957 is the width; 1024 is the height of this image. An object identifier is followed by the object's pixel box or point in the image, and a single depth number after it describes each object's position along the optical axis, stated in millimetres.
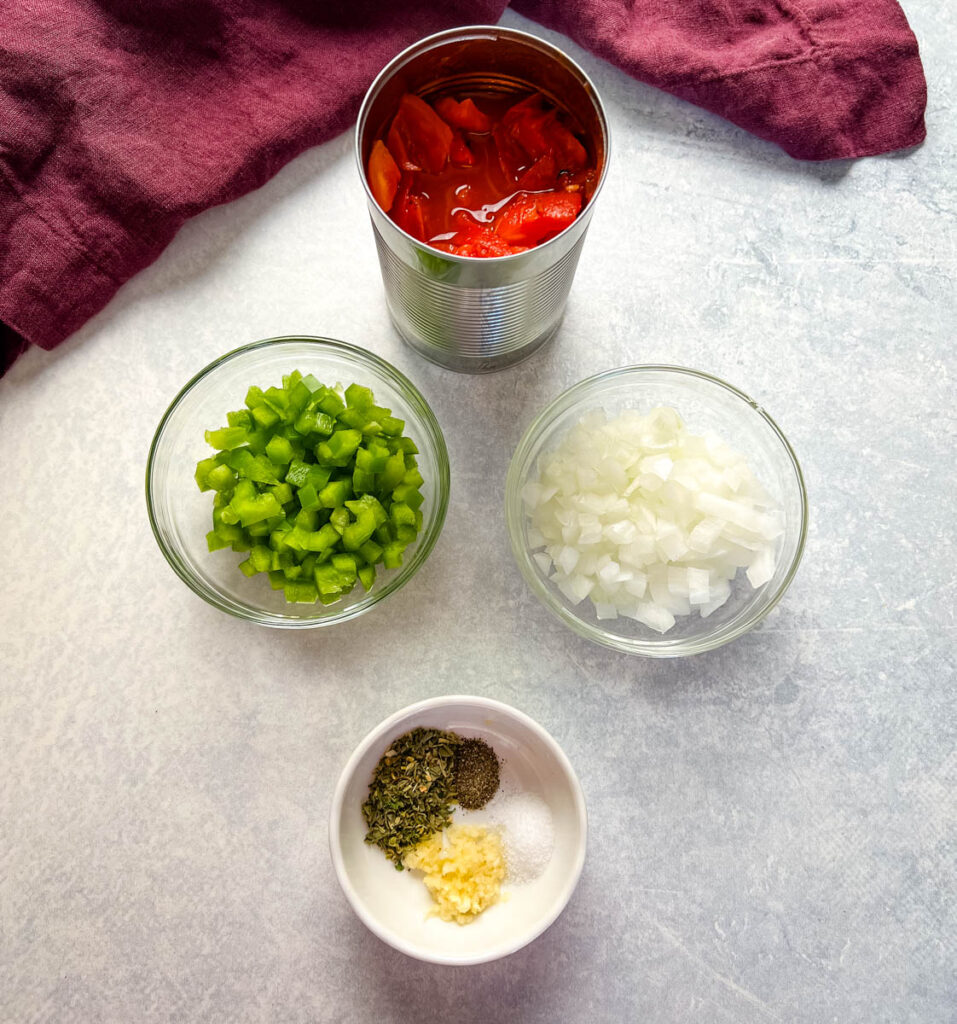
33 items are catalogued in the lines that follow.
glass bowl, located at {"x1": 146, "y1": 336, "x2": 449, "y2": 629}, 502
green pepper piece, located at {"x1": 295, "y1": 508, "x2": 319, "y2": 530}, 475
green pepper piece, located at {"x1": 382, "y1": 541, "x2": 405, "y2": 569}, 485
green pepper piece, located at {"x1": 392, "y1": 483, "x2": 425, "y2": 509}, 486
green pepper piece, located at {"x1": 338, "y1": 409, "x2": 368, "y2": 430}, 479
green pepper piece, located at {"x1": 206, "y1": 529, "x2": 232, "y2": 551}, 492
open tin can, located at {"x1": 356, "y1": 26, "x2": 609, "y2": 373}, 431
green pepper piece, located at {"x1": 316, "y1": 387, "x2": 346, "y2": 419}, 477
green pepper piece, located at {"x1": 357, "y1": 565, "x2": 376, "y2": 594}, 487
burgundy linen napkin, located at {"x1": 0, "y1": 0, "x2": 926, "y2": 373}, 507
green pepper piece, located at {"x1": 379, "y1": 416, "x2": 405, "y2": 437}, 484
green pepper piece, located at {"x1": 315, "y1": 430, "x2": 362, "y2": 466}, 473
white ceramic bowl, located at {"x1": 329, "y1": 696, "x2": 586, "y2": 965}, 474
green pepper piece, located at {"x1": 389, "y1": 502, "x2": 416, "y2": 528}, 483
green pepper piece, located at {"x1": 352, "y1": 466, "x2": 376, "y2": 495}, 475
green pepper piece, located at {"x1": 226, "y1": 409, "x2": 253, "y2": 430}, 486
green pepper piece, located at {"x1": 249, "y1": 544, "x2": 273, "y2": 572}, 485
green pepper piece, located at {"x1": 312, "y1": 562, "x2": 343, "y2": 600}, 478
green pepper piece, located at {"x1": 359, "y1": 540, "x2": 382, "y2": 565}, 486
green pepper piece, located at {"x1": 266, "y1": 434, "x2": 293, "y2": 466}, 474
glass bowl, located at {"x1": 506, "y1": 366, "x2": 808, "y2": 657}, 501
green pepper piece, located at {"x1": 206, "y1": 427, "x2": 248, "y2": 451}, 482
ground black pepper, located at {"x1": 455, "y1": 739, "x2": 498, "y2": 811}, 503
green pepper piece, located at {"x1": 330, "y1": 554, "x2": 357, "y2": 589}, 479
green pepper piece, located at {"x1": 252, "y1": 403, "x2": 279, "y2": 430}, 479
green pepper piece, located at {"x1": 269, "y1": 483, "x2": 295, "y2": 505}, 475
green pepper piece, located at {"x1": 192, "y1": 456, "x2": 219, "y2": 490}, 487
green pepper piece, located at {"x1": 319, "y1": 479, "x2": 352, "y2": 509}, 473
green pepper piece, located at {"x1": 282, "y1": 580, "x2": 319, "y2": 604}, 487
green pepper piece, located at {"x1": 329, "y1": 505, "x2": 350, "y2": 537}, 476
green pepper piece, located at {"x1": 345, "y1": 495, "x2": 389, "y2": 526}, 475
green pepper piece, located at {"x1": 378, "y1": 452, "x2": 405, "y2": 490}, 480
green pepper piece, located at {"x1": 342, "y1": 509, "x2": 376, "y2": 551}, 473
